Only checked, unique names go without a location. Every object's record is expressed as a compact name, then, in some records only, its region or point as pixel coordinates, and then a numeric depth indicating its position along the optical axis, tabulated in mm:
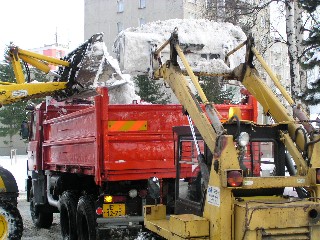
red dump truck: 7078
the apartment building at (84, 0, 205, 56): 39722
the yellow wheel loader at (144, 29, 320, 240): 4719
